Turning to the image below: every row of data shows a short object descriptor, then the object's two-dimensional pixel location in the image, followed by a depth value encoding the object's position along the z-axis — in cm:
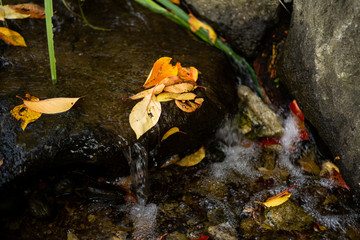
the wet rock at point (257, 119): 281
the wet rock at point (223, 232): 207
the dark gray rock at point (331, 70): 197
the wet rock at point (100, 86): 197
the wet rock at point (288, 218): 214
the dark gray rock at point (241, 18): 277
